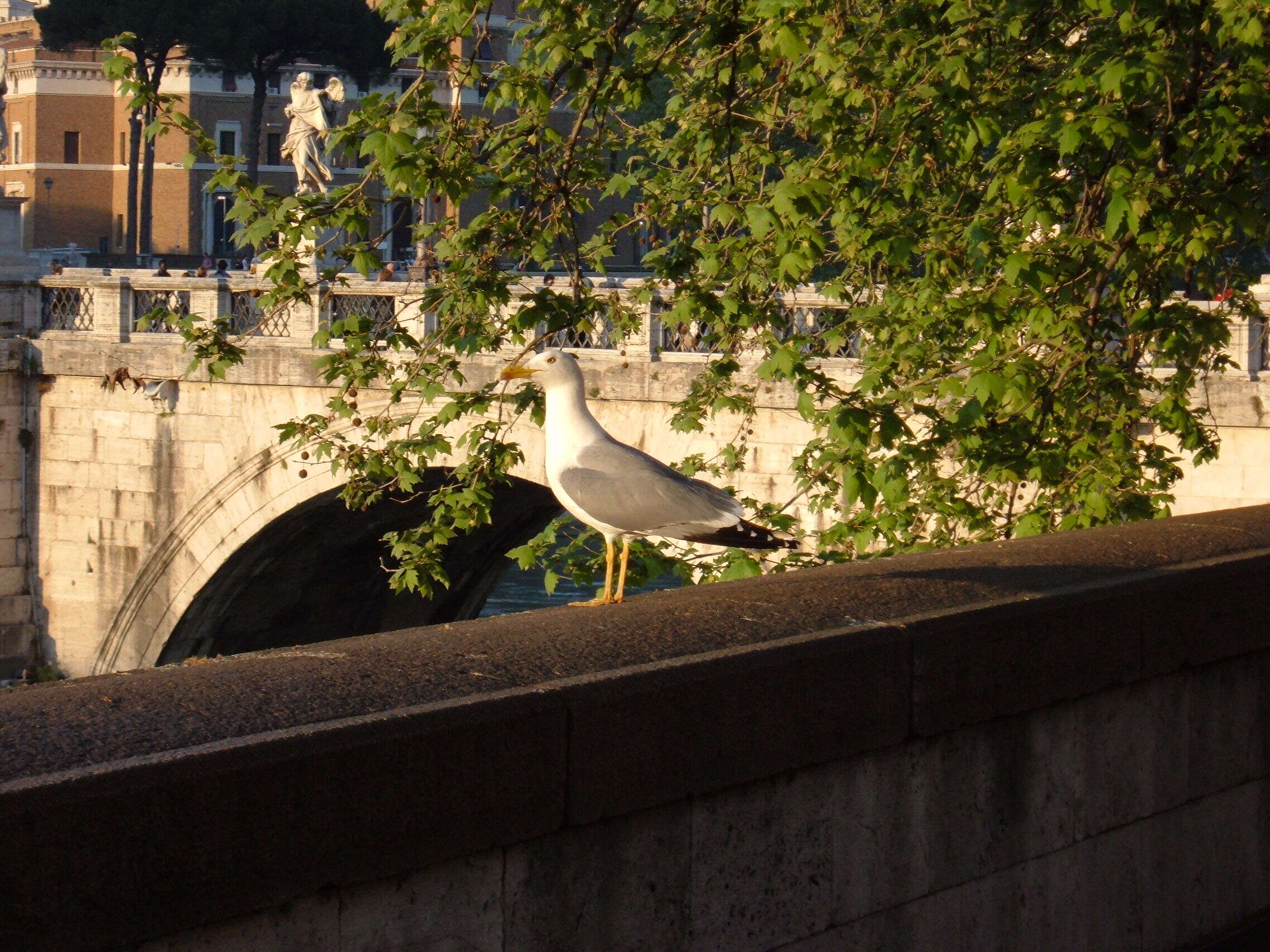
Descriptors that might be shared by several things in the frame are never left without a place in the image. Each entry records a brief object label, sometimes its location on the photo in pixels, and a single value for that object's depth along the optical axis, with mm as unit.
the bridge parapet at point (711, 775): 4430
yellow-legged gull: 7906
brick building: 126562
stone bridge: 38250
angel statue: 40406
